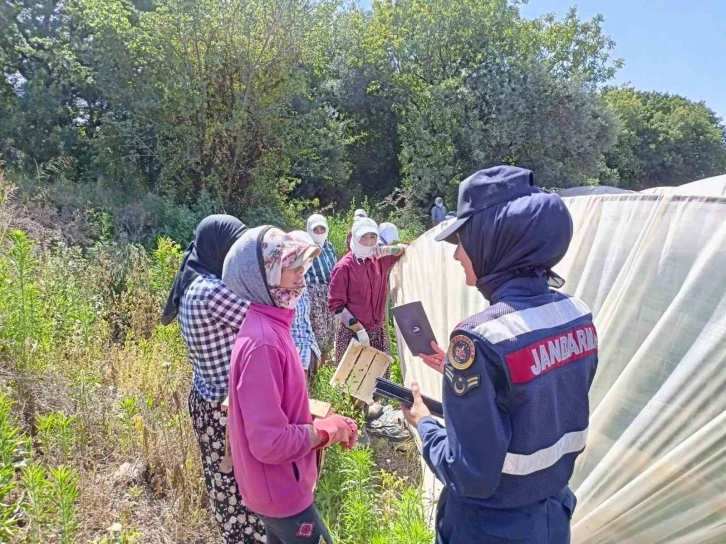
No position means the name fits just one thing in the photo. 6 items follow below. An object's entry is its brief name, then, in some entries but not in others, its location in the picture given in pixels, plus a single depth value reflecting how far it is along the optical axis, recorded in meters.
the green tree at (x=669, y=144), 28.00
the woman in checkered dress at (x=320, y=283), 4.96
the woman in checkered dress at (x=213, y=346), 2.23
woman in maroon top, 4.38
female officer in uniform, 1.27
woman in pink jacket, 1.70
